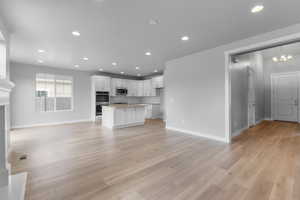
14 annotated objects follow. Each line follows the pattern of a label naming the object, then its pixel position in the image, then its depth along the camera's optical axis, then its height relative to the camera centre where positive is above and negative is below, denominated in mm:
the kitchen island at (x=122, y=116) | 5432 -721
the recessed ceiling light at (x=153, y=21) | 2516 +1538
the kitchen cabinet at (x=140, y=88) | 8967 +782
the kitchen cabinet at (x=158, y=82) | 7871 +1099
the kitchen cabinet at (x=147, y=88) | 8523 +752
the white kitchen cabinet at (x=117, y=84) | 7820 +999
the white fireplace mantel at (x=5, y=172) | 1662 -1022
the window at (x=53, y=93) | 6051 +353
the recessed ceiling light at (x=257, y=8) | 2119 +1513
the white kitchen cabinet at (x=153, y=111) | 8281 -760
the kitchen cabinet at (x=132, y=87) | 8641 +807
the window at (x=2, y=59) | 2652 +847
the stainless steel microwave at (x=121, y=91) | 8078 +505
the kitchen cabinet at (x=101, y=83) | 7117 +949
